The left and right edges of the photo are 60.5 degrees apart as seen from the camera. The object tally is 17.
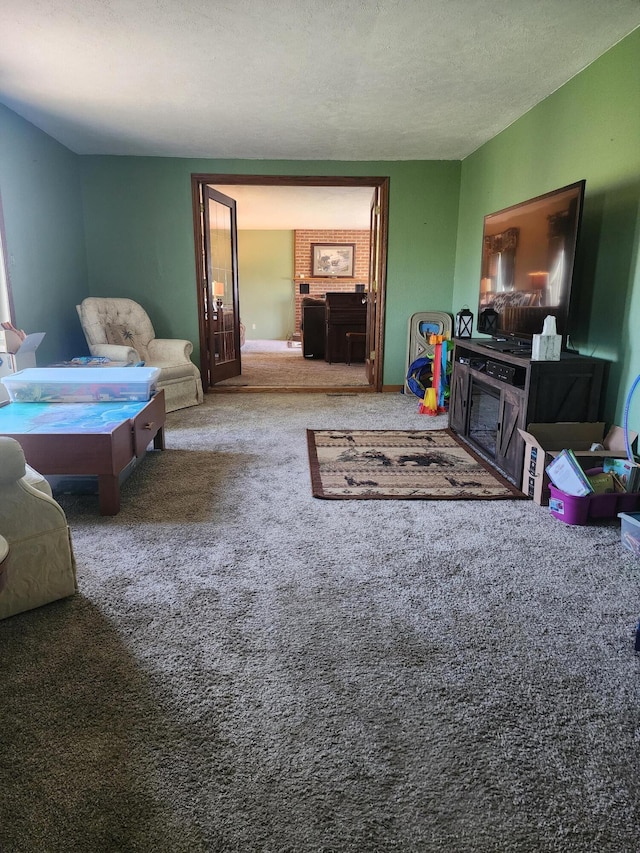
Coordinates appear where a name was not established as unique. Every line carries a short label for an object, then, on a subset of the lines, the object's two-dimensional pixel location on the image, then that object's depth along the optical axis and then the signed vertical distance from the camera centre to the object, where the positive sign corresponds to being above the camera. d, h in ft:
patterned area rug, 9.45 -3.37
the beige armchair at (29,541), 5.55 -2.60
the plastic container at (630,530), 7.10 -3.04
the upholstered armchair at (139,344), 15.47 -1.63
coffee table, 8.16 -2.27
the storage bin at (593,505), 8.04 -3.06
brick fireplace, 34.63 +1.75
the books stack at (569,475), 7.98 -2.67
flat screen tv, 9.58 +0.51
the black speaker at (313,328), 27.40 -1.92
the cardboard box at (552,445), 8.89 -2.53
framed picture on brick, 34.76 +1.87
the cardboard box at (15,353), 11.93 -1.45
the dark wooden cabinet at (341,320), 25.52 -1.40
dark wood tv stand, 9.43 -1.82
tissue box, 9.39 -0.93
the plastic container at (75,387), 10.55 -1.88
